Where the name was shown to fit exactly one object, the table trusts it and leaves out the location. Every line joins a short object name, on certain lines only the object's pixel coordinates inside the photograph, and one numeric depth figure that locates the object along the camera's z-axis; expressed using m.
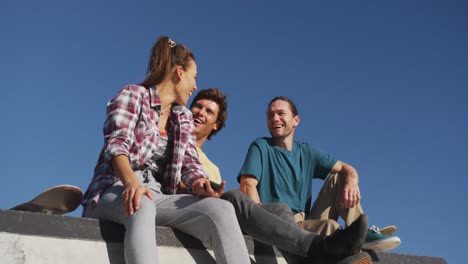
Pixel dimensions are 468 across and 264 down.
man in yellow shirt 2.93
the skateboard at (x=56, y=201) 3.25
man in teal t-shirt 4.21
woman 2.80
